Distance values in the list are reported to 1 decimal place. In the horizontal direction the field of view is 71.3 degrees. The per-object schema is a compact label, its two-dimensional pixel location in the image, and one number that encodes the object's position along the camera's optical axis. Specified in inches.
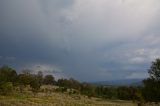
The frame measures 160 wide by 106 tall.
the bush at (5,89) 1339.4
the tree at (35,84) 1791.9
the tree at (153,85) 1048.8
